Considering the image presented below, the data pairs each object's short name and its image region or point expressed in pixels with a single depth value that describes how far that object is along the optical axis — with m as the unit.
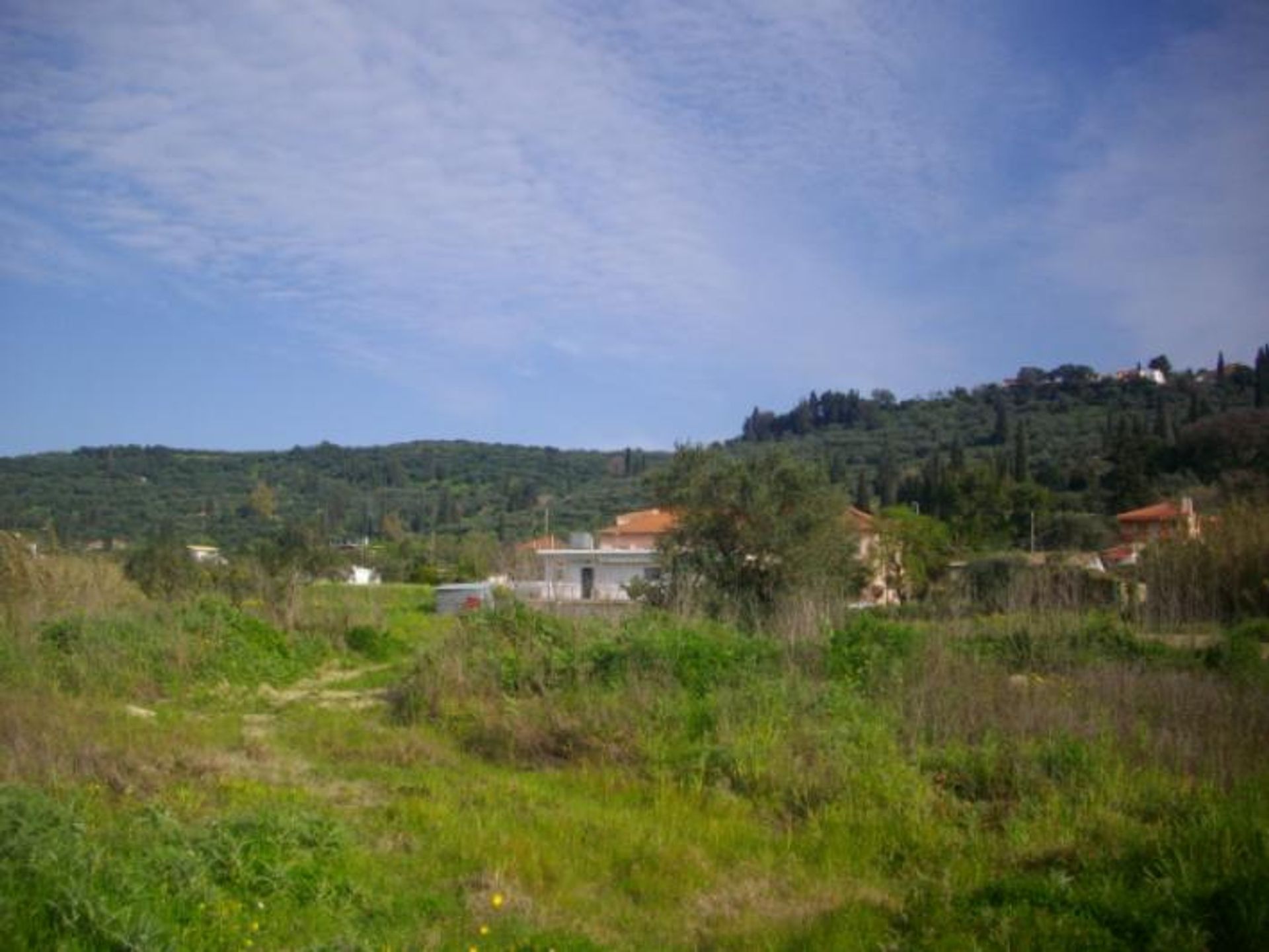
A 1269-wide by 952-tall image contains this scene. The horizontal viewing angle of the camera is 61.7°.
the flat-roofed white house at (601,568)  44.34
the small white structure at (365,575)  45.10
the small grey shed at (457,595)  26.76
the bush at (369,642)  17.52
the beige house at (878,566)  35.70
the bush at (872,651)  9.88
